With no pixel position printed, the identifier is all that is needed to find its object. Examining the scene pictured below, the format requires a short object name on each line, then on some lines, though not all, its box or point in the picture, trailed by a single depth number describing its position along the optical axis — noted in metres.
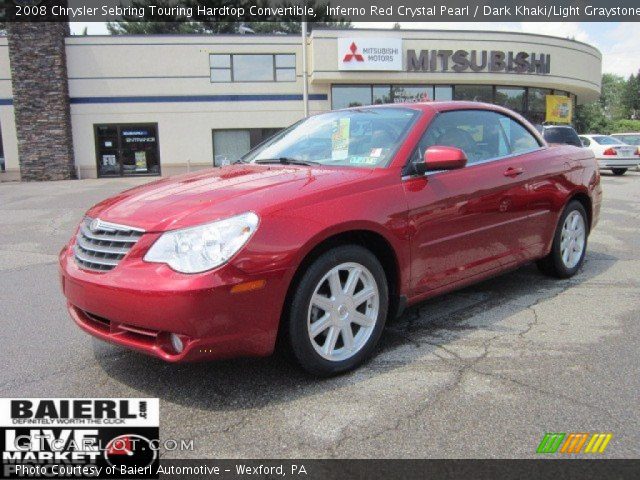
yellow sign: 29.62
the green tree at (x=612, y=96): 103.62
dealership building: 25.06
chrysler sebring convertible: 2.73
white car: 19.05
